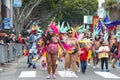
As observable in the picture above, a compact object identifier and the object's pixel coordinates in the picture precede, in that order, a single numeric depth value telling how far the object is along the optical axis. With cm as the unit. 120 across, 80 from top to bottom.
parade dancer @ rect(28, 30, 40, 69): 2186
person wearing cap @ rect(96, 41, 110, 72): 2070
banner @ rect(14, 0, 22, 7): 4483
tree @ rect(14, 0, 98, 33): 5481
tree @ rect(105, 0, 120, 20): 5200
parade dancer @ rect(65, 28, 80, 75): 1839
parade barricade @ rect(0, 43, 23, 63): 2300
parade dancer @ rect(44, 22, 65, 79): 1661
